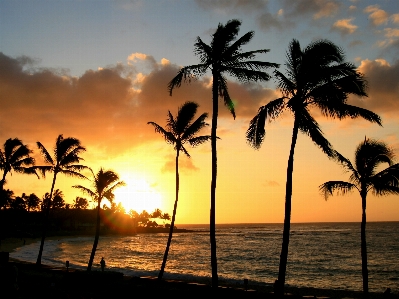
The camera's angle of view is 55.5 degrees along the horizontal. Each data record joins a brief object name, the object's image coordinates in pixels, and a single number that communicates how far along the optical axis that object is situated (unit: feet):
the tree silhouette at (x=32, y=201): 517.96
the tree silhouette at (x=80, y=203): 610.40
